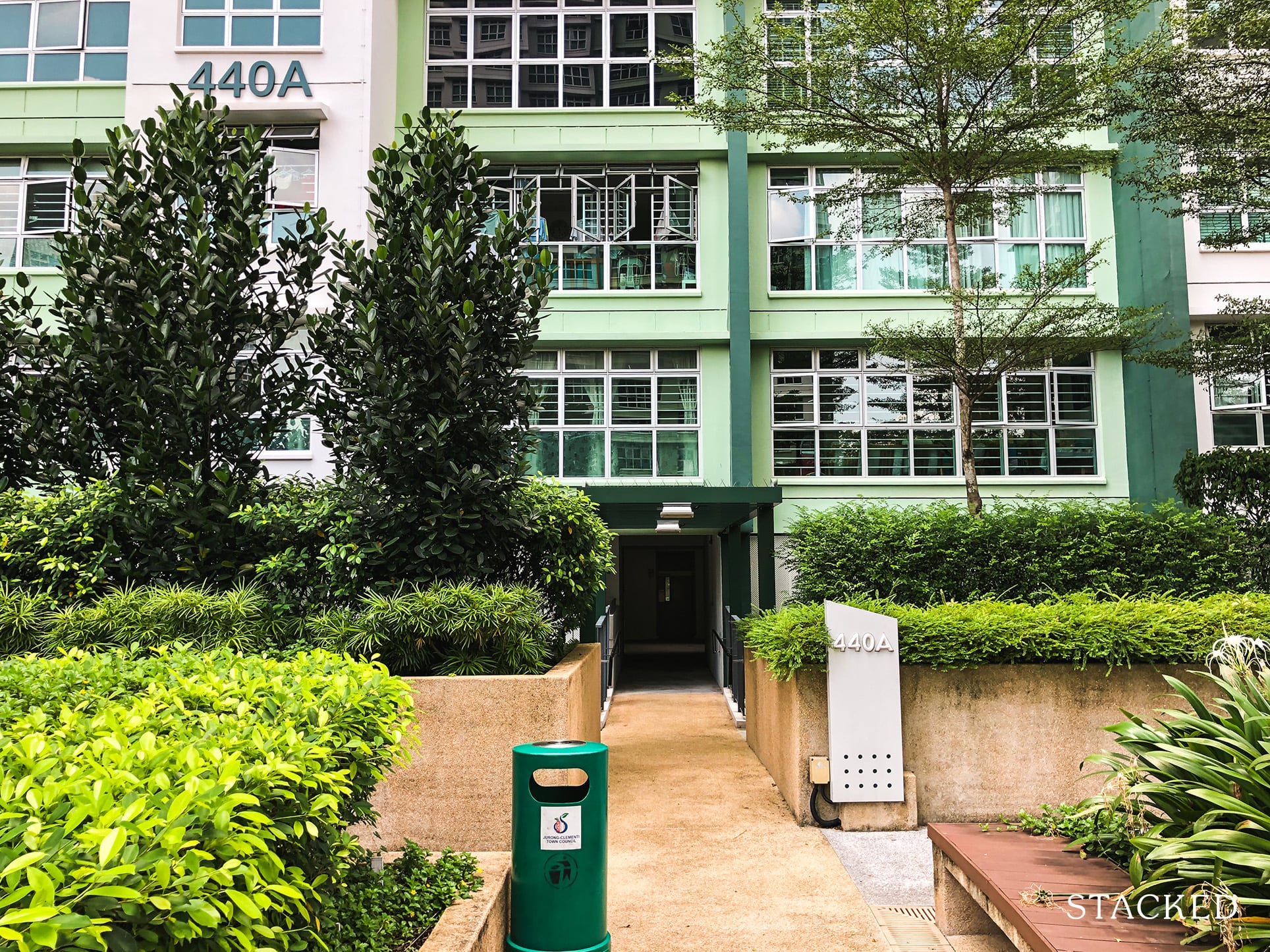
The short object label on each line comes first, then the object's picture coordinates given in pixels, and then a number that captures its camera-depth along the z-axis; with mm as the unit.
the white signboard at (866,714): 7059
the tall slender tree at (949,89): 10664
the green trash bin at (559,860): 4070
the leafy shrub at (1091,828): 4258
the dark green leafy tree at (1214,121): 11477
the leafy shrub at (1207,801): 3129
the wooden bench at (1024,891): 3373
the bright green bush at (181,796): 1652
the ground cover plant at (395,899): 3209
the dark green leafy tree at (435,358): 6531
